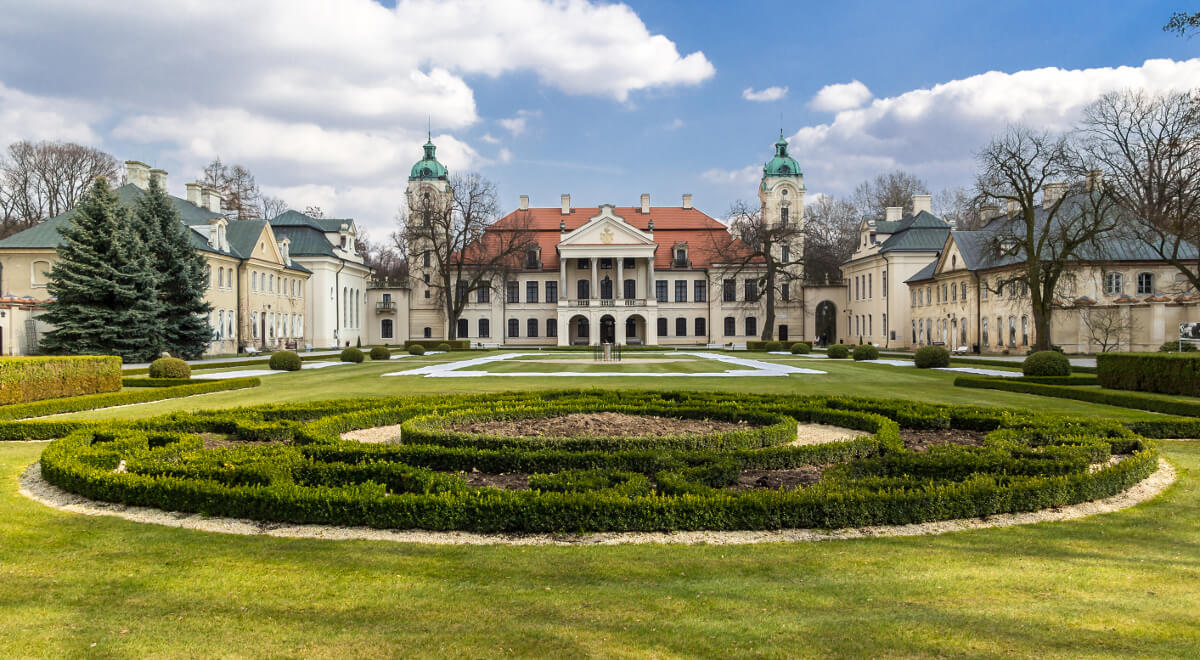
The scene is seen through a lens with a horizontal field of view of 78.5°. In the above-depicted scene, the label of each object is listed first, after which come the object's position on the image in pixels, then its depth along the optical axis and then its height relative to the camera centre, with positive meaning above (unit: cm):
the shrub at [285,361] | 2878 -95
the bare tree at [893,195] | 6869 +1246
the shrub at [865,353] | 3406 -126
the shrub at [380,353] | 3812 -96
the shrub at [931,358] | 2872 -130
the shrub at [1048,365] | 2072 -120
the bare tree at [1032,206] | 2956 +483
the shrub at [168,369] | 2128 -86
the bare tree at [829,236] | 6475 +857
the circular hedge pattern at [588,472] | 608 -142
